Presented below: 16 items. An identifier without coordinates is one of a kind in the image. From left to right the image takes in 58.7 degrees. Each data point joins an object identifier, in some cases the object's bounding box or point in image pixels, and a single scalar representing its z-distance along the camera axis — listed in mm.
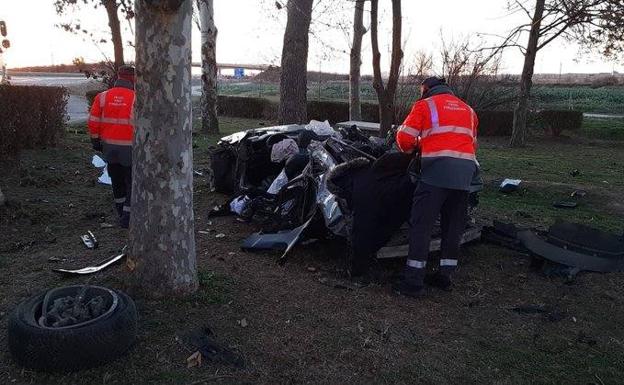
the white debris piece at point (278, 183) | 6117
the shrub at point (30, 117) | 9023
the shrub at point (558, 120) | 22812
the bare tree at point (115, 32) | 14953
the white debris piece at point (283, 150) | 6512
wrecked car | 4777
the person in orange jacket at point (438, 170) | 4625
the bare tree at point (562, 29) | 15039
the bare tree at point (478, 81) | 18875
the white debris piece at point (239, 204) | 6445
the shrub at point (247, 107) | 24672
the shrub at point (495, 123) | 22516
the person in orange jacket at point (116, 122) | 6082
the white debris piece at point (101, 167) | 8523
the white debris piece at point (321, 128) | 7121
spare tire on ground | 3027
